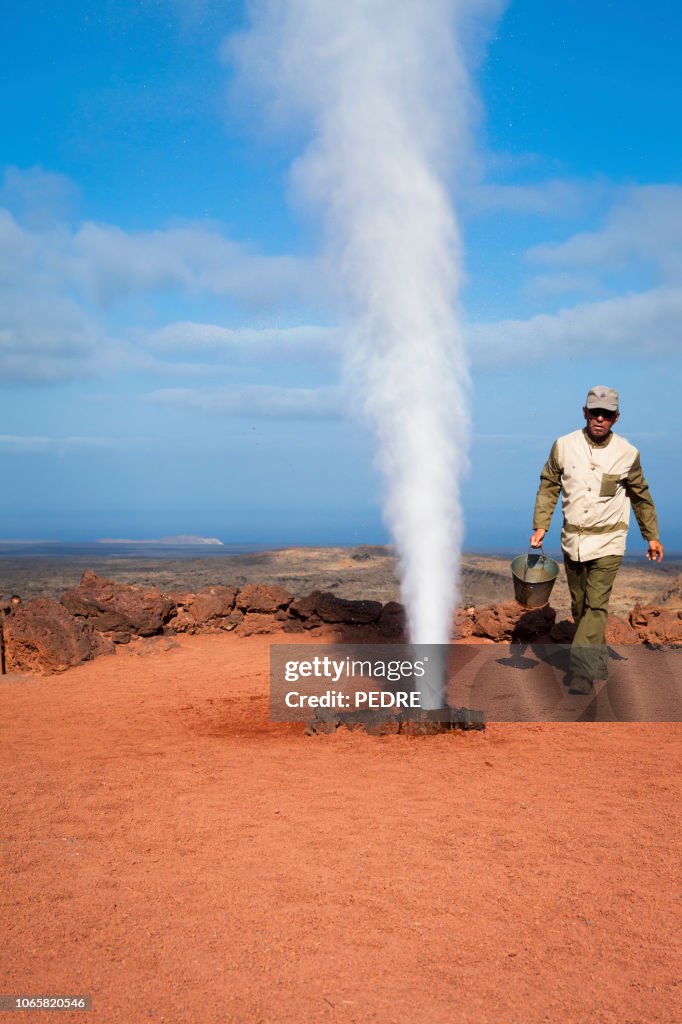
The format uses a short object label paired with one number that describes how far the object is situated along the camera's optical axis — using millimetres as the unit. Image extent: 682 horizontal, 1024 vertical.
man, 6957
